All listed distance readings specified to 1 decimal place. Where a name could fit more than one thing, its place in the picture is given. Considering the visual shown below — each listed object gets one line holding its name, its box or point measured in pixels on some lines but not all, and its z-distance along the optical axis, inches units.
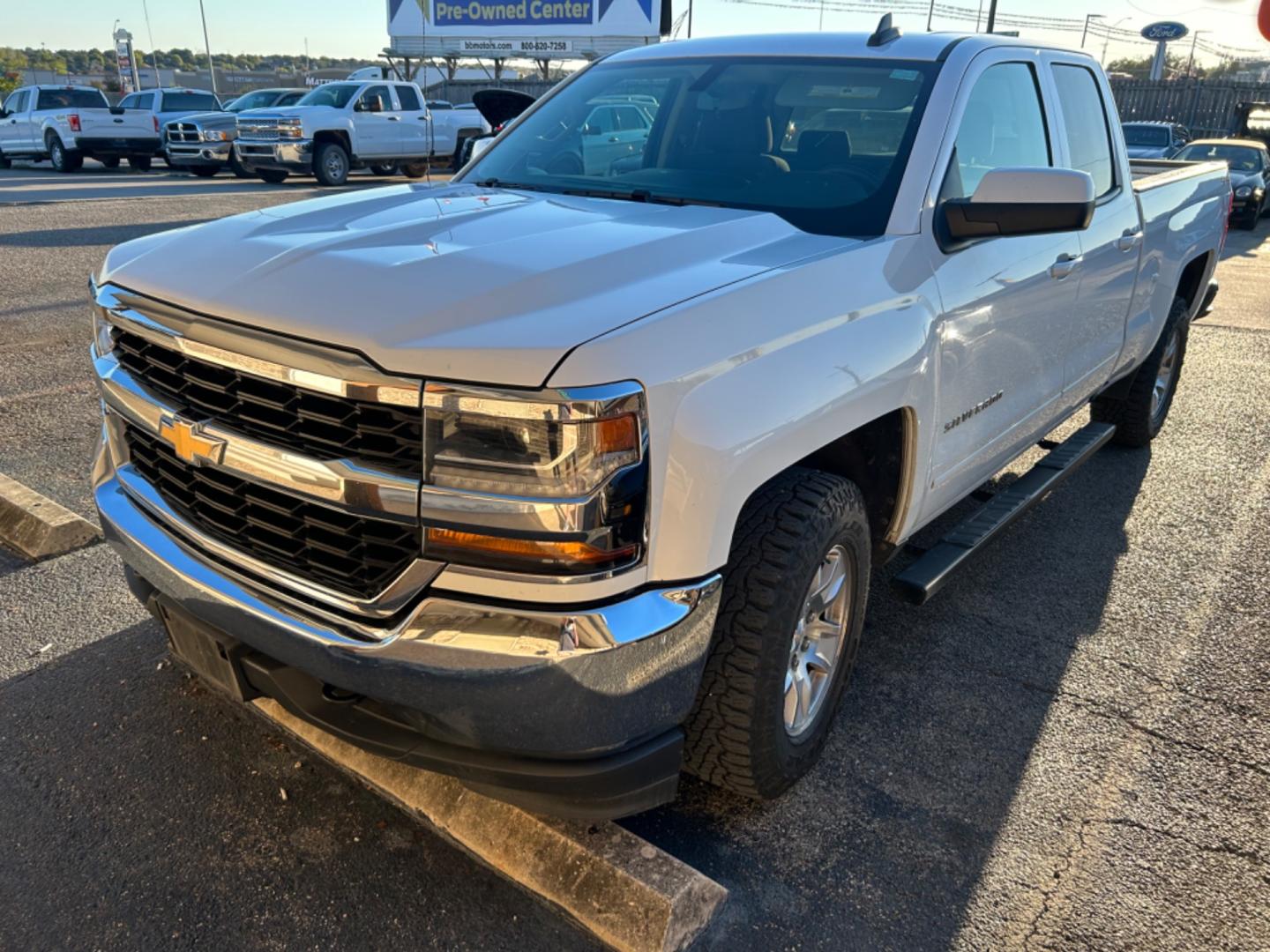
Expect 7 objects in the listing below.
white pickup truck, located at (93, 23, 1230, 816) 73.2
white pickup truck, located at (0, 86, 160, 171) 848.3
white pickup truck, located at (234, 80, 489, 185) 722.2
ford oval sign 1640.0
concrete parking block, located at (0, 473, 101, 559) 151.6
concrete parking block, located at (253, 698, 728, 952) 85.0
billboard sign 1306.6
